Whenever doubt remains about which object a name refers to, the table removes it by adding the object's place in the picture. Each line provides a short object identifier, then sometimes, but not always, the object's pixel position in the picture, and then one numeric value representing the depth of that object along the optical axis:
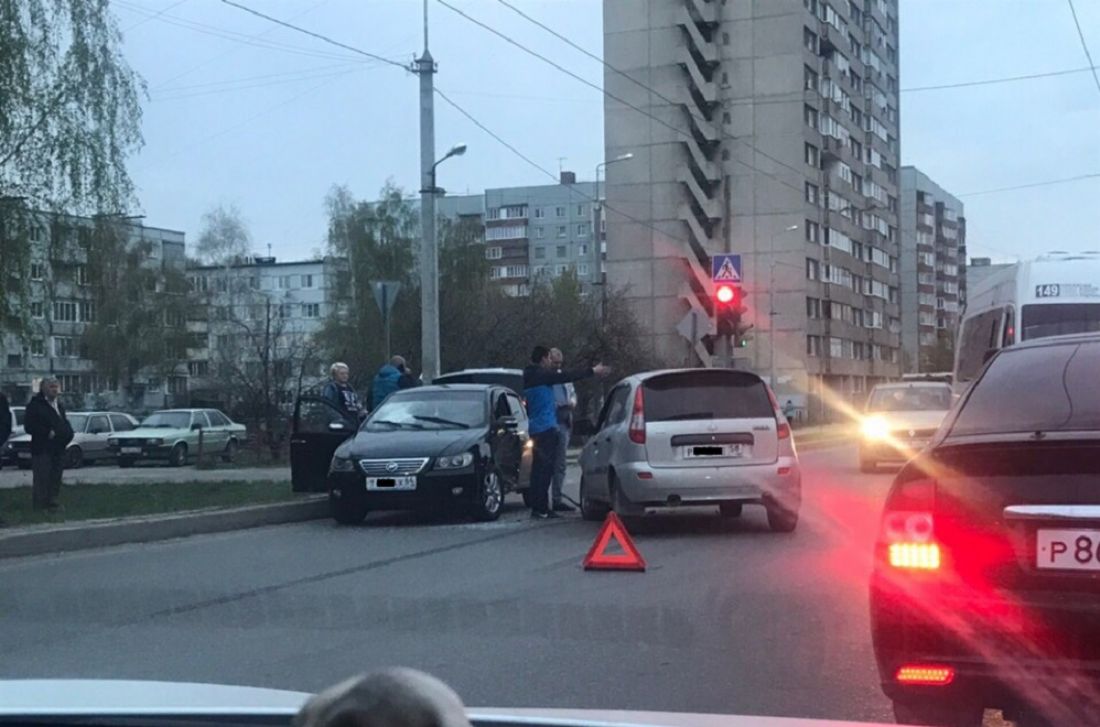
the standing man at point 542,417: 15.35
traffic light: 19.64
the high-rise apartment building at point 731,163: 77.31
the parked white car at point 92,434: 35.47
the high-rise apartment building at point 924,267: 127.81
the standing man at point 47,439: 15.83
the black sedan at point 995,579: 4.72
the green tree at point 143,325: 70.50
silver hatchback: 13.23
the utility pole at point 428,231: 24.92
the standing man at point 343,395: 17.47
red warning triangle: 10.72
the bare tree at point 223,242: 79.12
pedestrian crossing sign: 19.83
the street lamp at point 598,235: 41.94
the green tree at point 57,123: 18.09
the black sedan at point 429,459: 15.03
